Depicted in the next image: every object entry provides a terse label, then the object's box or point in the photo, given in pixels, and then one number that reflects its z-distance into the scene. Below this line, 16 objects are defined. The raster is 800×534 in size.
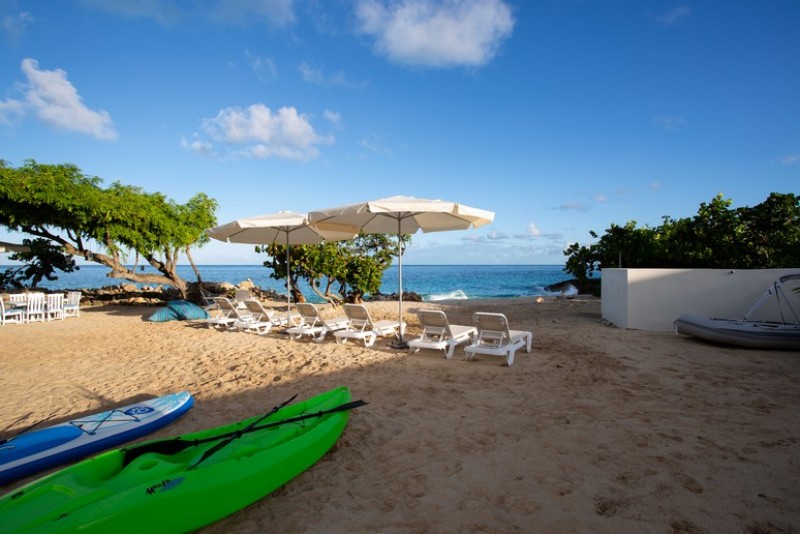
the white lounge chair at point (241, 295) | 12.23
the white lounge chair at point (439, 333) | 6.58
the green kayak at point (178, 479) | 2.14
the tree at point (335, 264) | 13.81
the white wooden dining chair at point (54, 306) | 12.22
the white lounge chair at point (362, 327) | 7.53
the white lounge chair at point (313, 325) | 8.22
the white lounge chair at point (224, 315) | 9.87
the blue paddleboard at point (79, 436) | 3.07
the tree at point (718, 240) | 11.83
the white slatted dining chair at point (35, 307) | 11.93
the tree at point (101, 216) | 11.94
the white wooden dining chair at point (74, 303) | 12.89
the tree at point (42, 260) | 18.08
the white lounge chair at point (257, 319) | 9.23
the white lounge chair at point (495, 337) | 6.10
